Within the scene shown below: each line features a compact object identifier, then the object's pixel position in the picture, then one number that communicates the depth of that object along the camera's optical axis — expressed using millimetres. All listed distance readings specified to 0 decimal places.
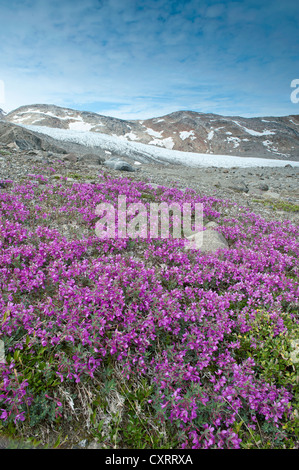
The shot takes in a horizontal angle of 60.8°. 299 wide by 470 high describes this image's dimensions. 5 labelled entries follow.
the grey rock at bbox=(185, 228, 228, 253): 7571
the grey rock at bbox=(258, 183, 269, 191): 24359
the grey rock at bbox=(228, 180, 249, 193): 21375
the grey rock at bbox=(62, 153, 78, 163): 20066
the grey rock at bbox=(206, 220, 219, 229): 9656
